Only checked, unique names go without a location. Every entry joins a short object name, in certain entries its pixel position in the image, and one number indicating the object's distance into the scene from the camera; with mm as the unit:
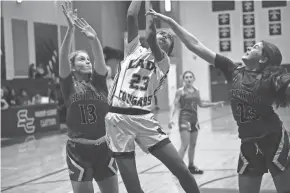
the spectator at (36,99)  15234
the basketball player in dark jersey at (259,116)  3682
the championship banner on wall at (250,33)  16047
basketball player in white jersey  3594
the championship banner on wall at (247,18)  16539
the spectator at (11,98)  13880
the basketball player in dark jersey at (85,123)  3973
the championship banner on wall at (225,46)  20955
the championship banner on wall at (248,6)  15758
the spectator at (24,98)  14859
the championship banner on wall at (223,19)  17995
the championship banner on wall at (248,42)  18342
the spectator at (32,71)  16844
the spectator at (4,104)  13062
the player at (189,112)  7609
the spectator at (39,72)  16625
